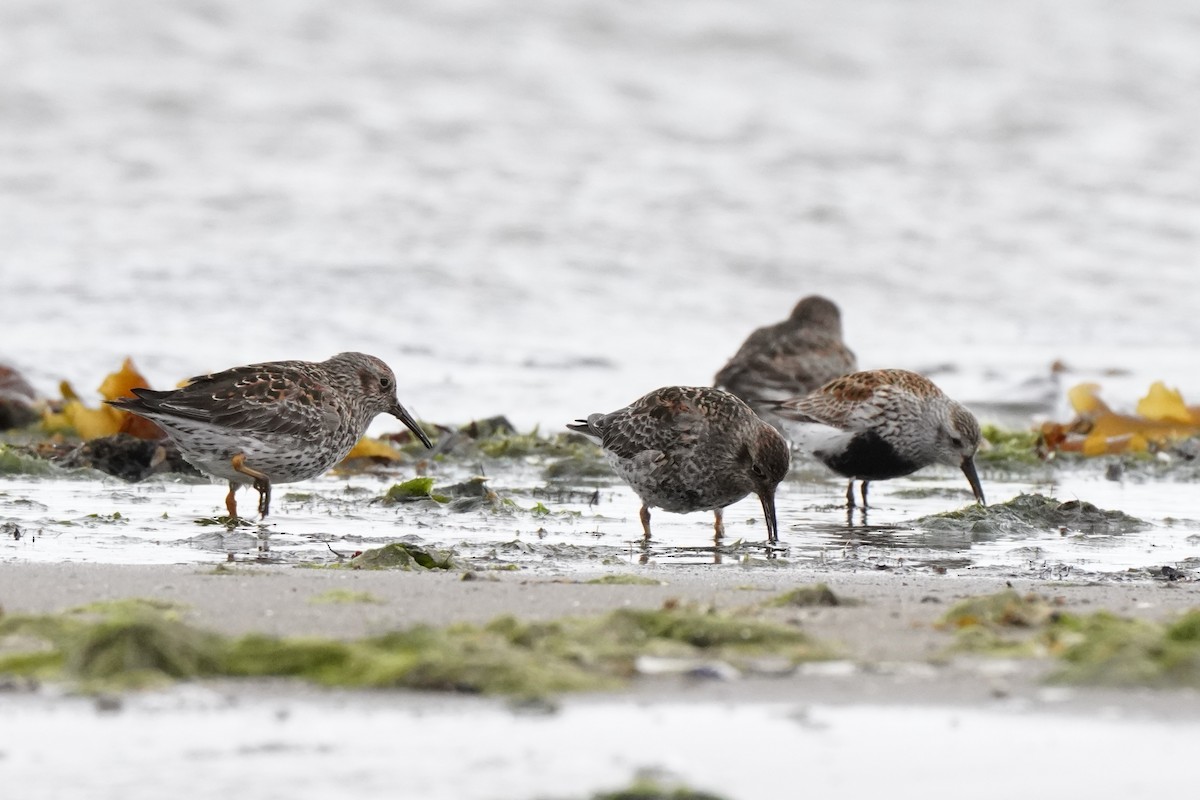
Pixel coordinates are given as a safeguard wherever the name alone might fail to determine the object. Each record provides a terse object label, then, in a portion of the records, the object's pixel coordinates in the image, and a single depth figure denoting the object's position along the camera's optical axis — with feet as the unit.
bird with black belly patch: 53.31
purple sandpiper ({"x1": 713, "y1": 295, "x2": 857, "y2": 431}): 66.13
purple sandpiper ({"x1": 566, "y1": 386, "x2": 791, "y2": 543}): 45.70
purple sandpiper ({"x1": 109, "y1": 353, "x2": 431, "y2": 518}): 46.01
